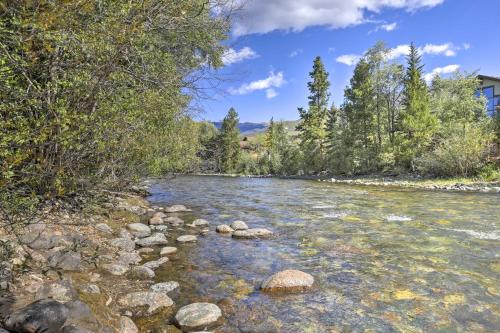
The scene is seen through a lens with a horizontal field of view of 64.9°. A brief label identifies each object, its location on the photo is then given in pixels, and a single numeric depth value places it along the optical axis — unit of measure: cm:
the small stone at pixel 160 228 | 1112
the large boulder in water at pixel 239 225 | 1120
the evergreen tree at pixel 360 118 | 4034
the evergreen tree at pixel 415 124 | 3434
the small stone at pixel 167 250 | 862
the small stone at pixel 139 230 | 1014
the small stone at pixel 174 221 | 1197
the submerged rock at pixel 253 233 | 1037
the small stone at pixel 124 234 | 957
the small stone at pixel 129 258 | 775
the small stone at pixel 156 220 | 1182
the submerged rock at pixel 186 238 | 981
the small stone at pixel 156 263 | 762
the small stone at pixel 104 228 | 934
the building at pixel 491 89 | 4438
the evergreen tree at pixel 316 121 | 5097
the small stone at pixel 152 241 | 931
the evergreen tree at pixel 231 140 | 6819
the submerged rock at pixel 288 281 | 650
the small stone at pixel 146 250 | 876
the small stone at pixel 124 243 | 864
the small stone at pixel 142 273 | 692
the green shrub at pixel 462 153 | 2758
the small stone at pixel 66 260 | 626
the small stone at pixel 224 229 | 1091
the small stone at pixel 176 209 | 1458
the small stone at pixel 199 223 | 1199
